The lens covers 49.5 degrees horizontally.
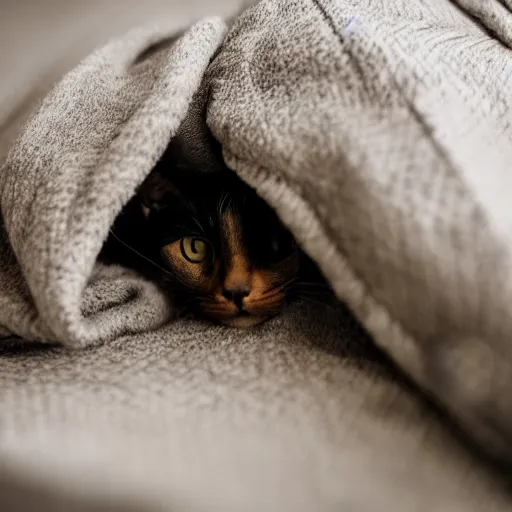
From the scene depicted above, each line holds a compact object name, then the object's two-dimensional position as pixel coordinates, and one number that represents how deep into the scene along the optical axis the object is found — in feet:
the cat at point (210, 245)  2.42
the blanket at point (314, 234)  1.40
